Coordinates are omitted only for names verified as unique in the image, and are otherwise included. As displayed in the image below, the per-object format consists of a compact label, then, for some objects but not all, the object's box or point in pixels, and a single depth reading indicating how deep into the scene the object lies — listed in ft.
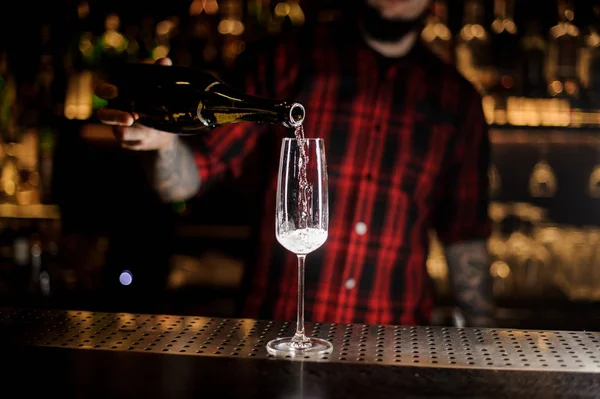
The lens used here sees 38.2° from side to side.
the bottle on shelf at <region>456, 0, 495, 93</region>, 11.27
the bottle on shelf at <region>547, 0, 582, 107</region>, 11.24
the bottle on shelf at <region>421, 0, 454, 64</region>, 11.24
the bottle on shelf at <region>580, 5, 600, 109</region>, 11.22
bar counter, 3.57
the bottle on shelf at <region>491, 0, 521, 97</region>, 11.27
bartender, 7.30
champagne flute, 4.13
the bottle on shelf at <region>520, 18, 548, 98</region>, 11.23
